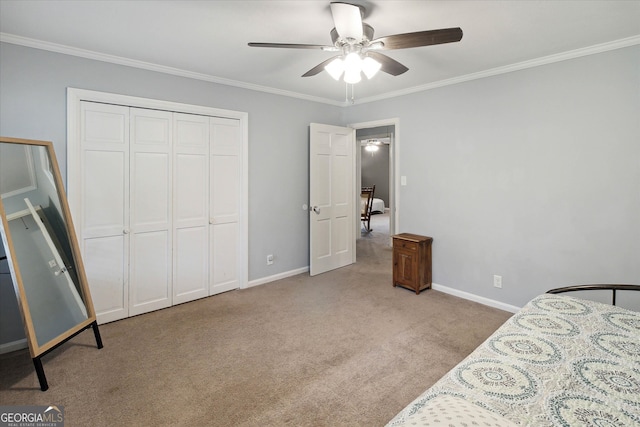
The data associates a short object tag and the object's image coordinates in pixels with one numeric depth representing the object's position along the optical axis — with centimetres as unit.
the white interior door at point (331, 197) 444
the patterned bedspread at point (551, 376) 104
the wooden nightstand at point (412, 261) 378
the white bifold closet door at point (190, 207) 342
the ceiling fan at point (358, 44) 185
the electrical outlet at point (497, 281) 340
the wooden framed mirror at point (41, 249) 215
